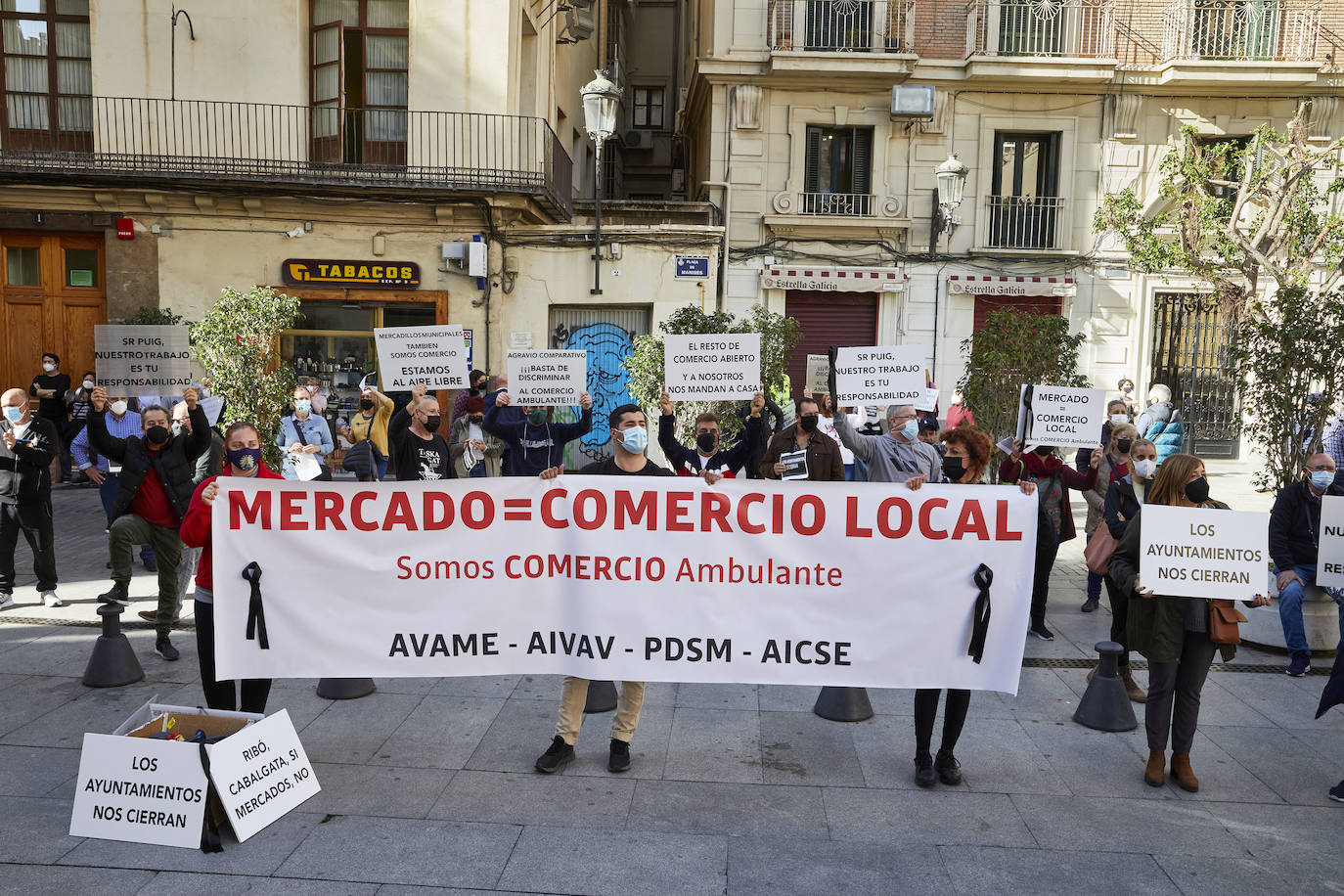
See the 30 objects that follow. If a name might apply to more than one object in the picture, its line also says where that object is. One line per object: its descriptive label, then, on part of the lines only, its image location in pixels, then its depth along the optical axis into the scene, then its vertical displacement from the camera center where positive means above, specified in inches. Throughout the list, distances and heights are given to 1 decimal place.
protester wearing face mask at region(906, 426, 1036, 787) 200.7 -74.6
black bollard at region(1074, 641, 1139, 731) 235.0 -79.3
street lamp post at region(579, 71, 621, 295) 575.5 +141.4
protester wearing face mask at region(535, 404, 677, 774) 204.4 -76.0
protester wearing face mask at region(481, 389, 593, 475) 348.8 -29.9
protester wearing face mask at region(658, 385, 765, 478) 292.2 -29.8
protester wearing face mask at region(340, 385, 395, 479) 406.9 -32.5
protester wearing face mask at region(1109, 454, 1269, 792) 198.1 -54.6
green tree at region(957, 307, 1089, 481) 407.8 +0.2
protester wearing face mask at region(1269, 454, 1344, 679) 273.6 -44.1
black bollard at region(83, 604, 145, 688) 250.2 -80.4
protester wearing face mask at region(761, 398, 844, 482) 327.9 -30.9
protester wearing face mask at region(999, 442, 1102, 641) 305.6 -38.2
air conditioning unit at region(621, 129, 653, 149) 1013.8 +217.4
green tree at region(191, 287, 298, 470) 413.7 -7.0
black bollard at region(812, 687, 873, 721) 236.2 -81.8
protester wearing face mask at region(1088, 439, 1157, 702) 257.8 -36.1
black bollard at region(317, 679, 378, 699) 244.4 -83.6
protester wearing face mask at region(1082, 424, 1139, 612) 310.0 -33.3
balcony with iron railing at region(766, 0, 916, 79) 720.3 +239.1
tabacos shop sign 638.5 +46.3
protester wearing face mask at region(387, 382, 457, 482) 310.3 -30.8
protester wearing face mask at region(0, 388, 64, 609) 322.7 -49.7
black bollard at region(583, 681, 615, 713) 241.0 -83.7
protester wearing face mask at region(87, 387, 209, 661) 275.1 -40.8
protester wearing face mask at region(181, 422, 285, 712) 197.9 -47.9
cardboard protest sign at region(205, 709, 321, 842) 171.2 -76.8
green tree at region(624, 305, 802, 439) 487.2 -1.2
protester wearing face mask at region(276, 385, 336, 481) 426.3 -37.6
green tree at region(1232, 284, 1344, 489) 301.1 -0.2
